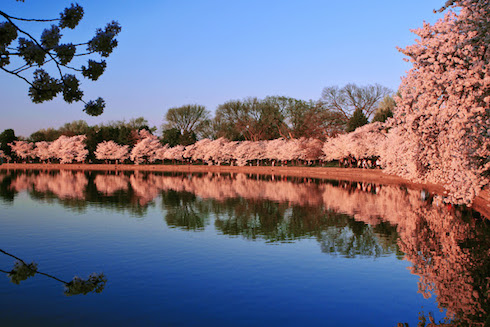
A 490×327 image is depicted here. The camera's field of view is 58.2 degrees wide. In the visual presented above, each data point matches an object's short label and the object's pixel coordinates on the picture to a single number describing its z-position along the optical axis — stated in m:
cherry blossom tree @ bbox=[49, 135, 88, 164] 118.11
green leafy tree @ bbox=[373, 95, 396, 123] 83.19
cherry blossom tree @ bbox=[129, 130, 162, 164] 112.00
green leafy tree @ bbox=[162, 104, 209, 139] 125.75
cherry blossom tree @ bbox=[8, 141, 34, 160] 126.94
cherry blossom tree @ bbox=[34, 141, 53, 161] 125.25
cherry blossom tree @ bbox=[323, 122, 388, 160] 73.88
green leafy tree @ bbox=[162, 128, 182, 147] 119.62
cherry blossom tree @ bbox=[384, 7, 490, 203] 14.82
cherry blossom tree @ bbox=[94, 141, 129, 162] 113.69
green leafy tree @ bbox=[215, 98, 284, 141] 106.31
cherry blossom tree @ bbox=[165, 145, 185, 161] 110.06
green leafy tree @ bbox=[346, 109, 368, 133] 84.06
